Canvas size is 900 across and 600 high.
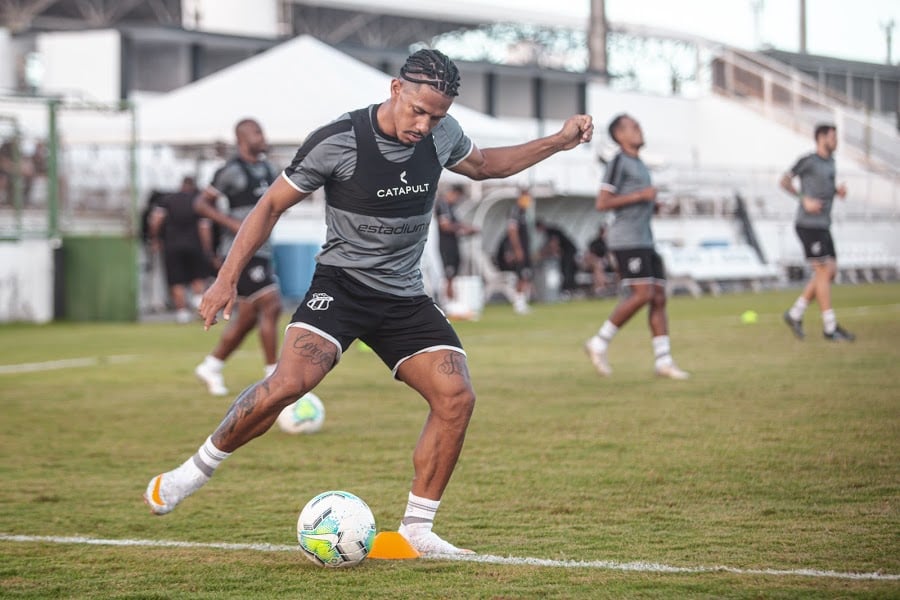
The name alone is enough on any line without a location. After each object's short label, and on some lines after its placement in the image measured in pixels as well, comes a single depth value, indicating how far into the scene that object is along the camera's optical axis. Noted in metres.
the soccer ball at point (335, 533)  5.55
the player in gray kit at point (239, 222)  11.32
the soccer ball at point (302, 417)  9.79
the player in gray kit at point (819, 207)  15.86
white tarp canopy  24.06
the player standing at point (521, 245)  25.22
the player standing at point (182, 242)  23.42
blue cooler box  25.72
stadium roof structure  48.31
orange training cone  5.82
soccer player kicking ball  5.80
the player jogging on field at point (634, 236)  12.59
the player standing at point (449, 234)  23.69
